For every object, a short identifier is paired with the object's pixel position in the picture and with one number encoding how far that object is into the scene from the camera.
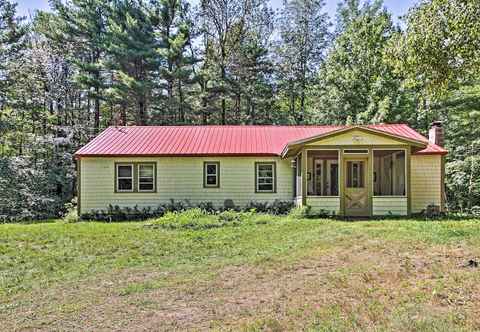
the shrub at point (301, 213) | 15.16
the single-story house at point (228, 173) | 17.38
